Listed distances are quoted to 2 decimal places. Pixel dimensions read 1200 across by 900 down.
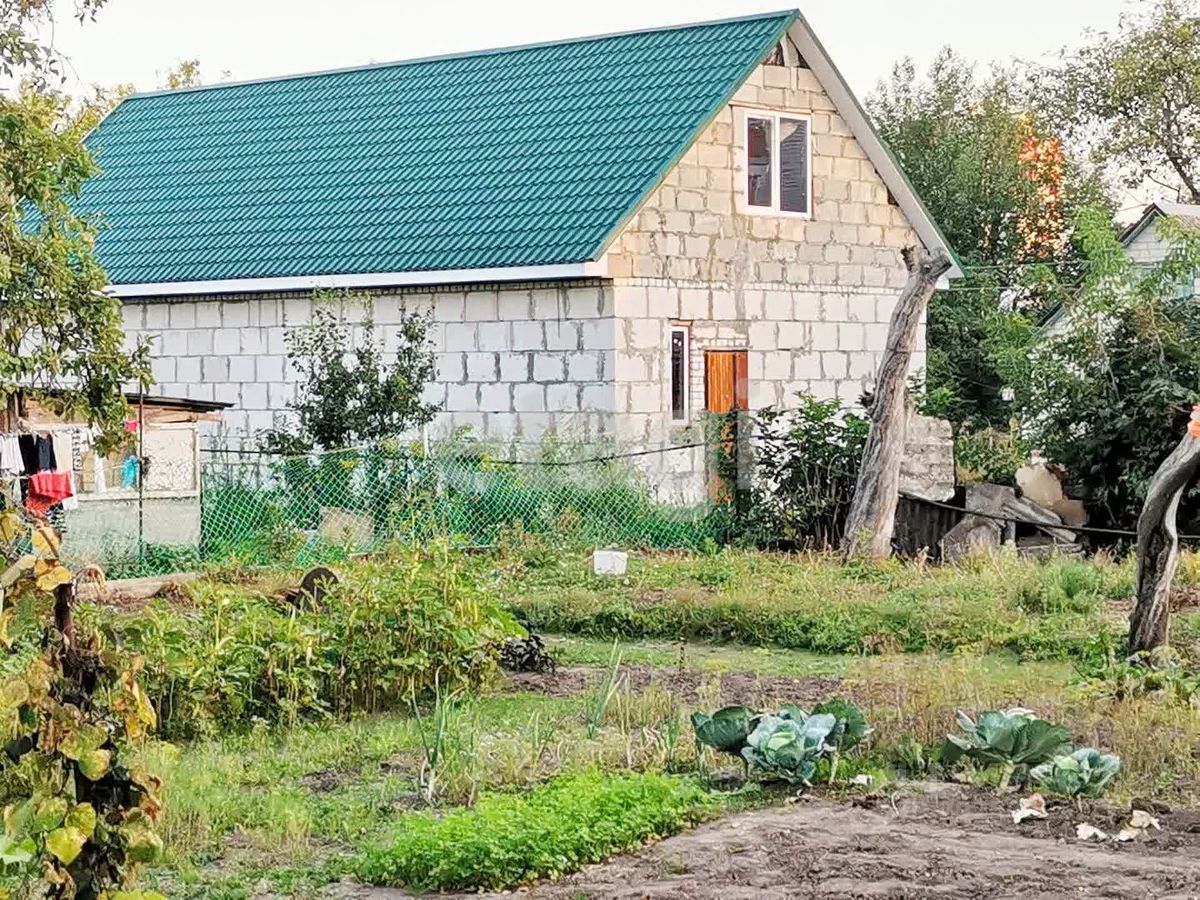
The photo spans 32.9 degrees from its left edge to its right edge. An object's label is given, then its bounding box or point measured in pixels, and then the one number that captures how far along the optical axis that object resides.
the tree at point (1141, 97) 49.38
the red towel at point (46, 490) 17.94
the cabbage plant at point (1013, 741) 9.45
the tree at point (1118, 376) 22.69
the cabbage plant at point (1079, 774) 9.12
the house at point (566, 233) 23.22
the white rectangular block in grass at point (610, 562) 18.67
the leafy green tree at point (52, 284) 13.92
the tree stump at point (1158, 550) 12.41
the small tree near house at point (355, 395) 21.52
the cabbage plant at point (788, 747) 9.37
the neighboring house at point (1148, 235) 35.84
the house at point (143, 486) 18.94
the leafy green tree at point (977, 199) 35.69
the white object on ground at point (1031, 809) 8.76
